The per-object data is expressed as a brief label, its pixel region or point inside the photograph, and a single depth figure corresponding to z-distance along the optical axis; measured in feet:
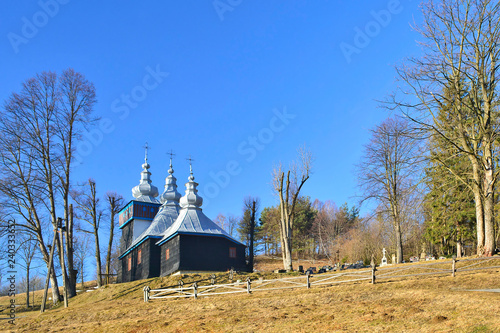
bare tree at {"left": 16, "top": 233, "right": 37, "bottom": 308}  146.25
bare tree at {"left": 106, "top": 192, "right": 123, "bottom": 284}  135.23
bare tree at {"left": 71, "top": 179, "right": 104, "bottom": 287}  124.16
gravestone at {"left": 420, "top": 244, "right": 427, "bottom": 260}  102.43
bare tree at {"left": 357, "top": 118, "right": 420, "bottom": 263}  102.16
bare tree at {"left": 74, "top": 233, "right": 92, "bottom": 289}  205.85
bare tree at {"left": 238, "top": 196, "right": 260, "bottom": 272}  230.40
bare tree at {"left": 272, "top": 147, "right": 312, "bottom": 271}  99.50
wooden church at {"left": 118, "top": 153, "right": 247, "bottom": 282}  114.01
